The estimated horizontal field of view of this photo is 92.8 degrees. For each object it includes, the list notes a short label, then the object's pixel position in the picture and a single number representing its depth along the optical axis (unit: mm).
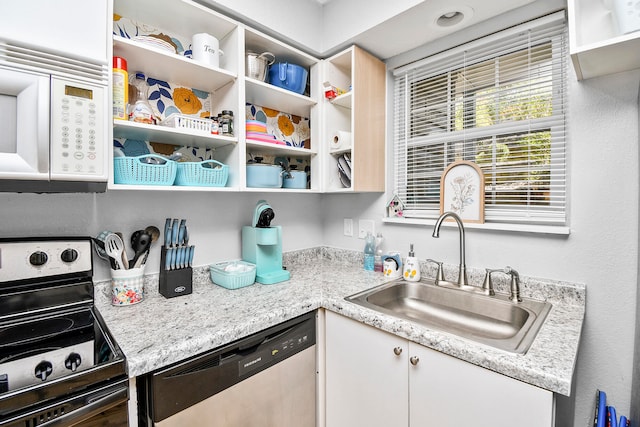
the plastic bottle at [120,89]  1107
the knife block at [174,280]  1338
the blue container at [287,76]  1646
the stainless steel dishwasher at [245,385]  905
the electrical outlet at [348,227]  2064
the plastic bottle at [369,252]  1848
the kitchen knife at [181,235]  1403
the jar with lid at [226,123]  1409
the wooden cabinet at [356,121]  1695
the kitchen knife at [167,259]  1345
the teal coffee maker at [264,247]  1577
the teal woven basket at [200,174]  1290
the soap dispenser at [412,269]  1602
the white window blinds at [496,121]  1334
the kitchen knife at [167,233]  1363
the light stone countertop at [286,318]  854
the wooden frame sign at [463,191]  1511
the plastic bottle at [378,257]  1826
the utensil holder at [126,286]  1219
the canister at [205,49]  1352
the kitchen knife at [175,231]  1379
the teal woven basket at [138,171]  1130
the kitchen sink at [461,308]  1165
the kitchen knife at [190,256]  1408
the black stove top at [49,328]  709
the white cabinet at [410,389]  855
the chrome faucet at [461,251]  1424
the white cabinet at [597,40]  913
